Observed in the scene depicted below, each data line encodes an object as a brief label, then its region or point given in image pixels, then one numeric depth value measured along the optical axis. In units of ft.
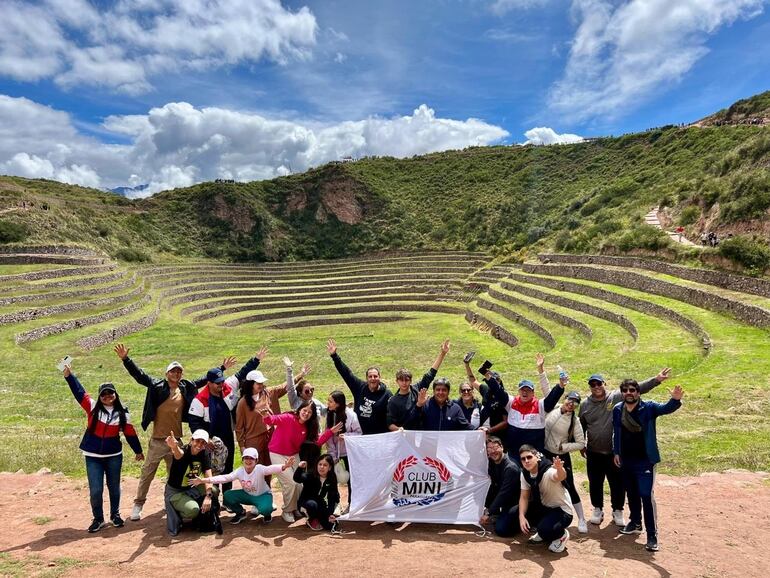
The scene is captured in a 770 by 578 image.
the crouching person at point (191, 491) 21.01
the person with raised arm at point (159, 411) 22.75
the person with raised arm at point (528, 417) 21.70
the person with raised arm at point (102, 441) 21.77
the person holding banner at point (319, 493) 21.53
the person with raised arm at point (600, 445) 21.02
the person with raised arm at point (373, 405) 23.44
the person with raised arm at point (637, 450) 19.12
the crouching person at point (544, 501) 18.92
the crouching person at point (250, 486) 21.34
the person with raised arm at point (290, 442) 22.35
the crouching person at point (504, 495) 20.31
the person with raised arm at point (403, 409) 23.08
